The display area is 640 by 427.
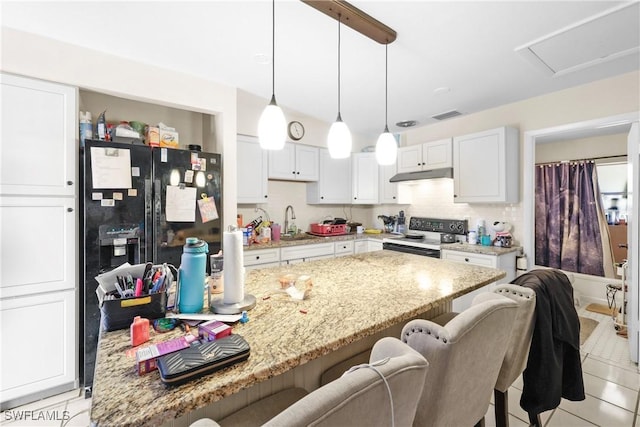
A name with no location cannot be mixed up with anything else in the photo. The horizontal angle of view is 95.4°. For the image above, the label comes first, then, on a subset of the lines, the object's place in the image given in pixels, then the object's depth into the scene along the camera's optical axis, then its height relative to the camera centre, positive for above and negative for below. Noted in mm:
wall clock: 3850 +1095
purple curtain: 4047 -122
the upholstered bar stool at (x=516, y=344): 1239 -597
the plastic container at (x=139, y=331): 882 -363
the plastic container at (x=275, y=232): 3688 -252
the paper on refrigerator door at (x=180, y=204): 2400 +74
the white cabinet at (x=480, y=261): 2977 -527
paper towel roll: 1133 -213
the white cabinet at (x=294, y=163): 3672 +651
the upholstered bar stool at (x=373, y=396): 486 -339
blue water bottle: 1094 -246
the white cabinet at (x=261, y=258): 3133 -506
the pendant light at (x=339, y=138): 1623 +413
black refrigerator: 2107 +30
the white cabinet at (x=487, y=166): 3119 +504
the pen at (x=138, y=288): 1045 -271
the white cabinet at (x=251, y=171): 3373 +490
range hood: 3534 +468
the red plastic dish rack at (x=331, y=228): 4000 -222
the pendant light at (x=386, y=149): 1779 +387
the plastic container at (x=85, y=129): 2184 +639
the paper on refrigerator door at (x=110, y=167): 2115 +340
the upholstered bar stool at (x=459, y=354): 818 -433
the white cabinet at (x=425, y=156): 3617 +731
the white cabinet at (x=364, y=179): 4383 +497
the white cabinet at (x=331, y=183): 4141 +416
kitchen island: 653 -401
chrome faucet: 4051 -110
